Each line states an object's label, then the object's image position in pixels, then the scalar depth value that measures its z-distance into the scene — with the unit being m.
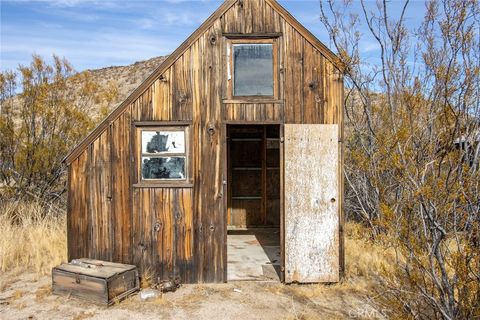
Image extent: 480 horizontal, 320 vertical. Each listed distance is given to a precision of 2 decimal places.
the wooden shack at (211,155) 6.98
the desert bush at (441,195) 3.99
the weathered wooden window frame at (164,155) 6.98
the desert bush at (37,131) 11.30
